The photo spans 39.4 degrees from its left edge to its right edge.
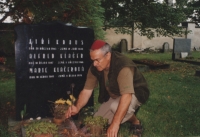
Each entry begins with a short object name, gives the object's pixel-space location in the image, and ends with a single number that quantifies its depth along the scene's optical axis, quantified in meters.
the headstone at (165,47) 22.20
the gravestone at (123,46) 20.91
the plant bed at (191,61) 14.01
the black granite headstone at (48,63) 4.52
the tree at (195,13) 32.97
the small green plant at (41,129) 3.42
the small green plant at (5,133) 4.03
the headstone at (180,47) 16.03
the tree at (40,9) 5.19
